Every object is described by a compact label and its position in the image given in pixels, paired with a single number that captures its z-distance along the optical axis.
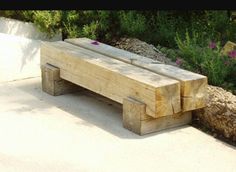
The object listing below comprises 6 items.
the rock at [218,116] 4.12
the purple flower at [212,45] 5.01
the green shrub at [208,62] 4.62
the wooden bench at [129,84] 4.10
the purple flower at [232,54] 4.76
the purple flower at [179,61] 5.00
